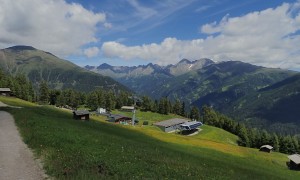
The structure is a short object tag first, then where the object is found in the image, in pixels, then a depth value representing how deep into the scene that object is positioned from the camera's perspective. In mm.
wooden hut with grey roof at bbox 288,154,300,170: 48038
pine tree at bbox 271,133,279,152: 99655
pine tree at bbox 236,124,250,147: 103163
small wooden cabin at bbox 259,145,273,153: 83629
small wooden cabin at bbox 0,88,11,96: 96520
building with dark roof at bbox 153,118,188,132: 104004
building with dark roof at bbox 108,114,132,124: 112623
